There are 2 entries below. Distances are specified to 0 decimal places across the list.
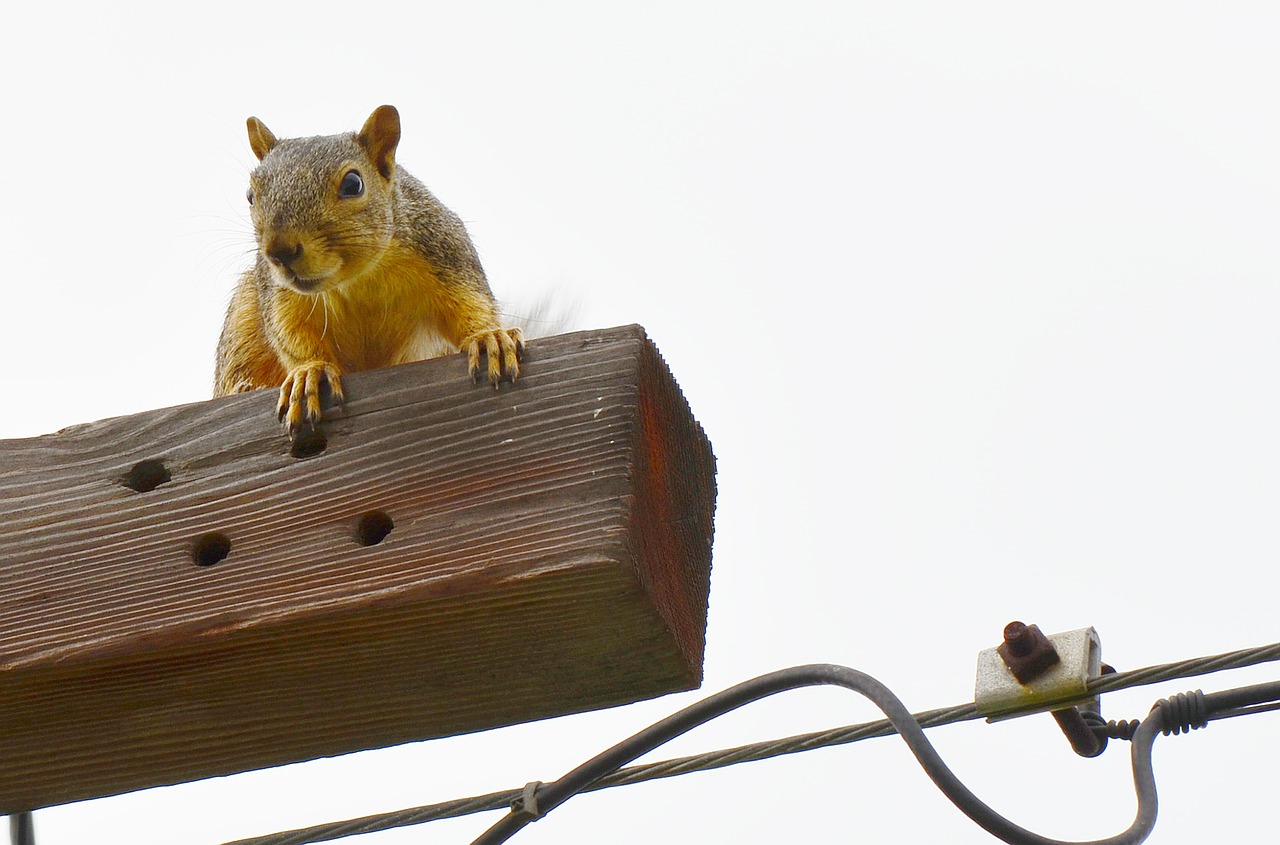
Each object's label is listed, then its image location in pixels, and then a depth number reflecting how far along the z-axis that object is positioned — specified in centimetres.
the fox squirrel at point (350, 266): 591
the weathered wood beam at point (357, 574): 554
